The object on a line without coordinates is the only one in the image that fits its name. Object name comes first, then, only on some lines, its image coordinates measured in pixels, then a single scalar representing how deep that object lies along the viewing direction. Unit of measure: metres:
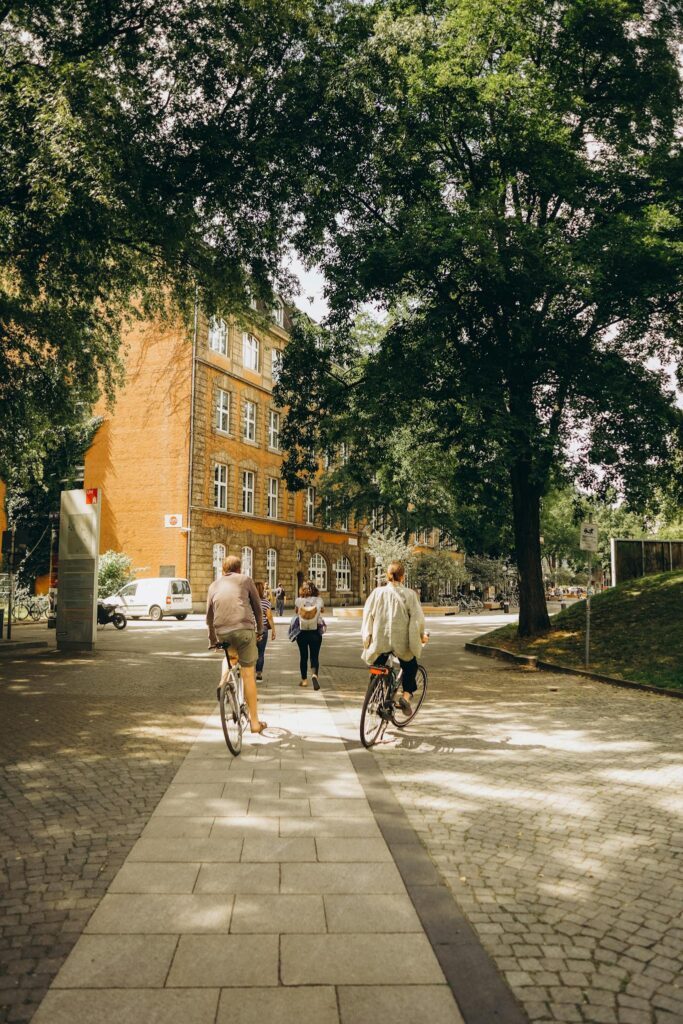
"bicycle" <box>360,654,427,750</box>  7.31
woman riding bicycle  7.64
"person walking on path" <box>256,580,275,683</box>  10.79
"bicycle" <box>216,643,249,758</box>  6.77
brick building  34.69
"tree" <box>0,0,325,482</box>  10.24
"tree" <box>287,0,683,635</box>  13.85
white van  29.72
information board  17.06
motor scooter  24.20
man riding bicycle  7.14
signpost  14.87
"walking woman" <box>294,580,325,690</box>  11.07
